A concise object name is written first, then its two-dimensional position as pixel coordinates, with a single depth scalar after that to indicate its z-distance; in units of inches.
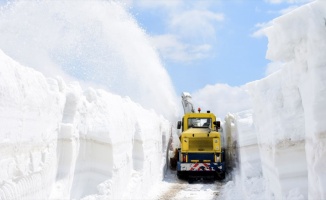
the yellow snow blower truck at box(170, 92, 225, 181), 642.2
